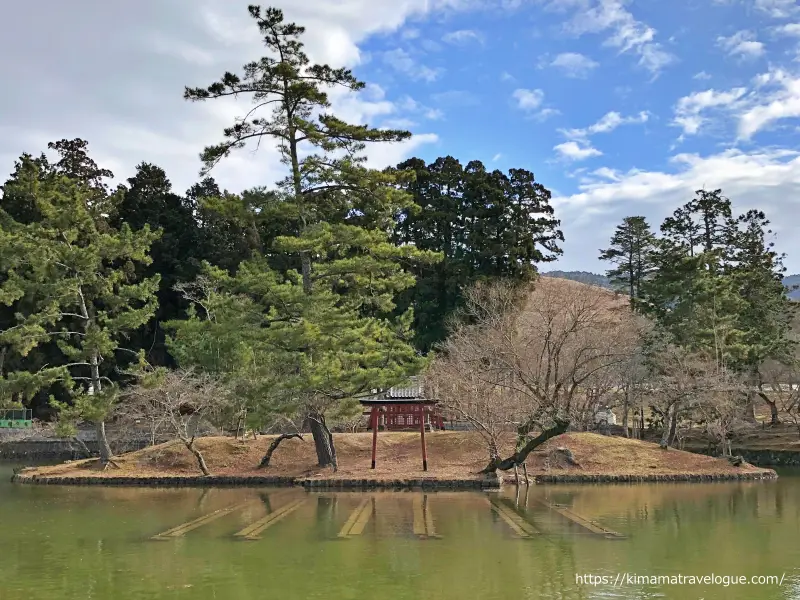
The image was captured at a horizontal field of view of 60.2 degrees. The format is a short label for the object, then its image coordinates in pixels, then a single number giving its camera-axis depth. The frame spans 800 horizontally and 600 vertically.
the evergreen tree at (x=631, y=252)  50.34
